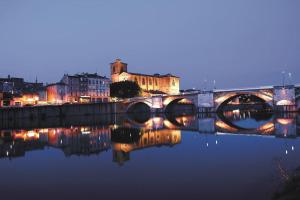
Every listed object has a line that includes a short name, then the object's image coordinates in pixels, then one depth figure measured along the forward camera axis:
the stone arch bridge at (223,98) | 59.56
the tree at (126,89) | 102.19
